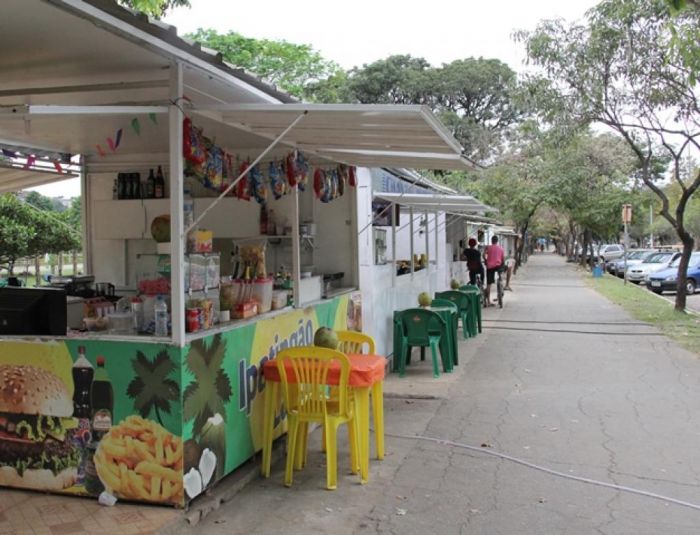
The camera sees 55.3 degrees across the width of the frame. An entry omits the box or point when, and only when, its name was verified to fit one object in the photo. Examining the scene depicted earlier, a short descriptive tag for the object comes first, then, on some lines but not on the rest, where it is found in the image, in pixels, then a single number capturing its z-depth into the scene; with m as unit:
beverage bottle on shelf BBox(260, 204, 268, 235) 7.20
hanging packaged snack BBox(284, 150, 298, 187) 5.95
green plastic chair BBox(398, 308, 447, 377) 8.70
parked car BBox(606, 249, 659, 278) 31.40
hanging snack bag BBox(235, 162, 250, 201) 5.74
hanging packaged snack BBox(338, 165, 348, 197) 7.28
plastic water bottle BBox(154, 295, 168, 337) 4.24
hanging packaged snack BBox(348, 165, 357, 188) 7.65
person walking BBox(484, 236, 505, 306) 16.58
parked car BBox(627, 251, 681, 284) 26.60
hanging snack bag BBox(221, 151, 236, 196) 5.11
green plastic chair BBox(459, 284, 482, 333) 12.48
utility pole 22.80
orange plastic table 4.62
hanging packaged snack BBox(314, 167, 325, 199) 6.78
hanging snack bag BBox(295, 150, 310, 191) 6.04
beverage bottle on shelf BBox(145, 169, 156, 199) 7.49
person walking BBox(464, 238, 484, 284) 16.64
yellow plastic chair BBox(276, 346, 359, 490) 4.58
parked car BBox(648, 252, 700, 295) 23.02
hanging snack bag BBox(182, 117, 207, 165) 4.27
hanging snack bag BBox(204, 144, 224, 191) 4.78
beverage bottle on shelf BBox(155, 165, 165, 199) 7.43
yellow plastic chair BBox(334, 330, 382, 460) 5.08
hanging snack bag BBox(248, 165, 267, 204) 5.87
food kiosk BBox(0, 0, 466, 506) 3.79
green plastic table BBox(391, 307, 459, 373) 8.74
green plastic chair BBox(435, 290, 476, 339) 11.52
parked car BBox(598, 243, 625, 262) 40.28
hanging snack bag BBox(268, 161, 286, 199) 5.87
